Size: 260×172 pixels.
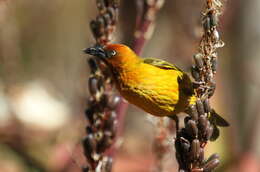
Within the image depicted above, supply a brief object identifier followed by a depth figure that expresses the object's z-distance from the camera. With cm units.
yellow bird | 467
